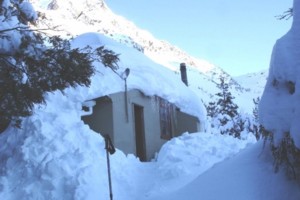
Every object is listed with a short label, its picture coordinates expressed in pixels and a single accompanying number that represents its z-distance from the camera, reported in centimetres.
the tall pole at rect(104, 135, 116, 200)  941
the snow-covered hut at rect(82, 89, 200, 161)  1545
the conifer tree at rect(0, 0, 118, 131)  787
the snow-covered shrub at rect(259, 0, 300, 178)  498
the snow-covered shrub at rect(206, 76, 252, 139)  3125
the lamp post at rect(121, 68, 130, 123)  1561
